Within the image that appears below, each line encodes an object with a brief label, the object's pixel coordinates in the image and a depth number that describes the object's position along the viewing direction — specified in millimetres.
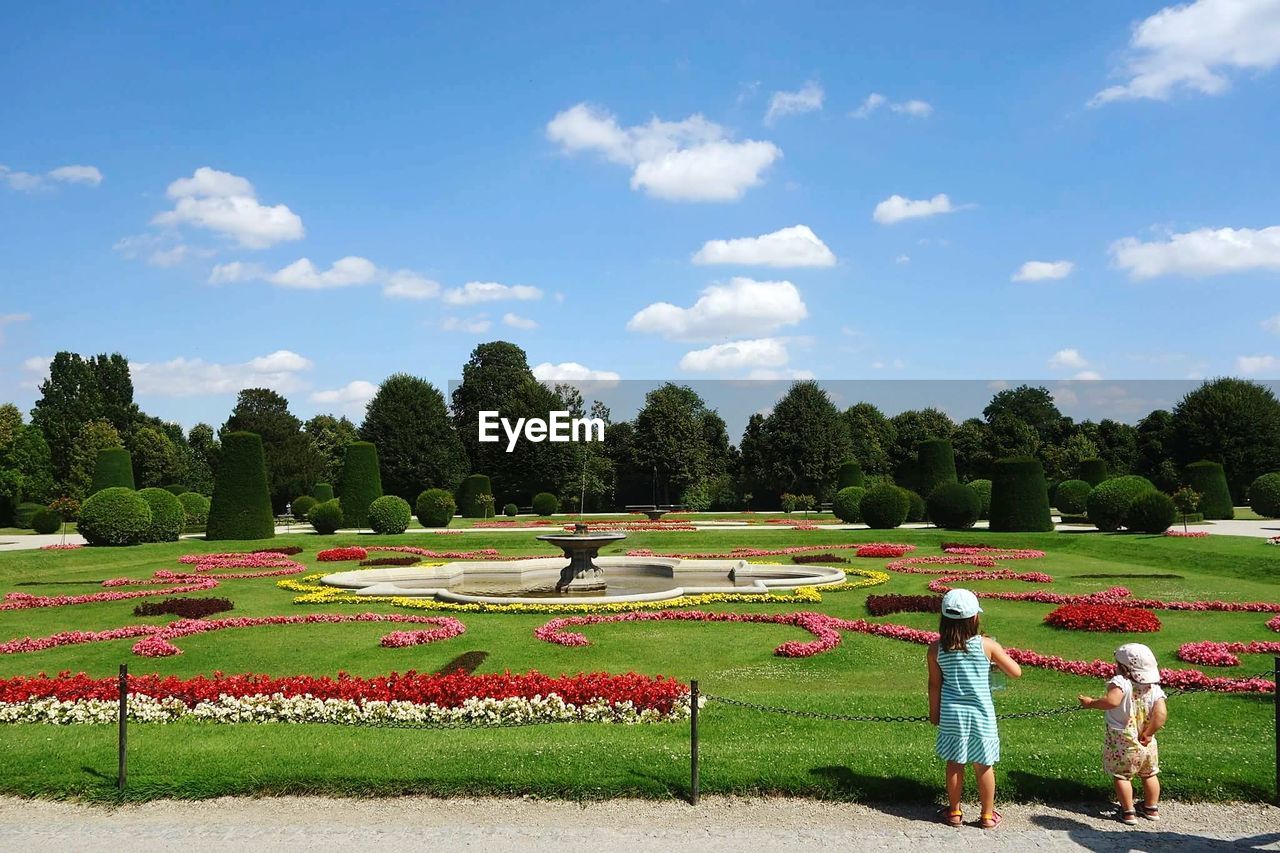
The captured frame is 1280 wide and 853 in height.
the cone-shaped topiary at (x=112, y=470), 36375
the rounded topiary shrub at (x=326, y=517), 33875
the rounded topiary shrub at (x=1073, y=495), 42938
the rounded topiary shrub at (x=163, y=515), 28172
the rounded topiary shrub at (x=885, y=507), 34031
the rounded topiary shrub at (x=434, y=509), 38375
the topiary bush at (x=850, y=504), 38844
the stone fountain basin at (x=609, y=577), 16875
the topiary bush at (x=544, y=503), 51469
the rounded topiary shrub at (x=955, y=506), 33000
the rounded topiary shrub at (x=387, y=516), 33438
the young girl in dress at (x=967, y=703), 5652
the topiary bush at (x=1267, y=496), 38750
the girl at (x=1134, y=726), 5812
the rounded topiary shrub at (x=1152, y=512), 28250
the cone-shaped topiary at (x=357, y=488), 38188
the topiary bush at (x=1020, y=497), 31219
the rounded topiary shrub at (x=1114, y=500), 30719
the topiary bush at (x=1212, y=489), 40062
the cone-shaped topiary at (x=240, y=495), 29406
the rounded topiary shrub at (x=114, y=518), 26875
